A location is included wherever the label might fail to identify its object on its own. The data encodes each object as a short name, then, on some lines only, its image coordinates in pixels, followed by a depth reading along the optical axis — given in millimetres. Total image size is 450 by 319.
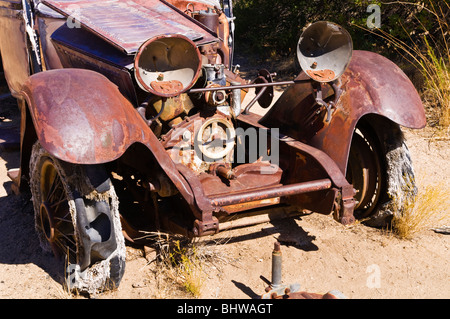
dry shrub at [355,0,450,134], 5805
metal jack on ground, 2928
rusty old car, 2963
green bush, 7270
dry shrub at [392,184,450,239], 3852
